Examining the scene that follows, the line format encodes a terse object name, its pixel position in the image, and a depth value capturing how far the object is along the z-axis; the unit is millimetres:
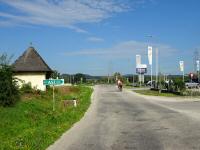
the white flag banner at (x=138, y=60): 97375
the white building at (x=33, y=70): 46969
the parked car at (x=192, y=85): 78156
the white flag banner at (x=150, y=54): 70750
